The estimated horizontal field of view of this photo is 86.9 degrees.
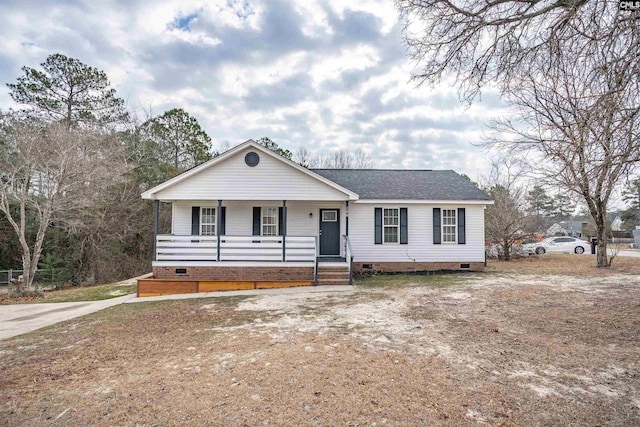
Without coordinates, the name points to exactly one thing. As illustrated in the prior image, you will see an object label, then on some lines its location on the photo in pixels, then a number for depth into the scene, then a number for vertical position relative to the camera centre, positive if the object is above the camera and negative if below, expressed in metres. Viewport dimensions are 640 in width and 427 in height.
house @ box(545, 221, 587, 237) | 40.19 +0.98
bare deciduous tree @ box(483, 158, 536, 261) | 18.67 +1.02
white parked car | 24.05 -0.76
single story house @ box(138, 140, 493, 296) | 11.21 +0.38
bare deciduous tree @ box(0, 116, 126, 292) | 13.03 +2.55
